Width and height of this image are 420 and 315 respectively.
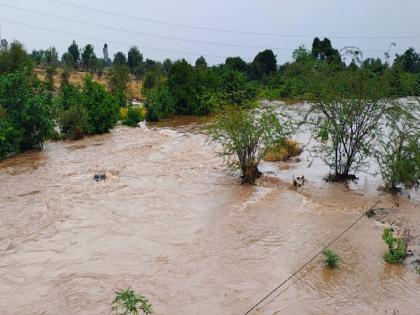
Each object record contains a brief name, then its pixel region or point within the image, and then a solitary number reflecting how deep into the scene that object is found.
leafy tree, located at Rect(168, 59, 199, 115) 30.69
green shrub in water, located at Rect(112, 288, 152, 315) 5.35
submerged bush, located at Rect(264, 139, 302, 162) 16.97
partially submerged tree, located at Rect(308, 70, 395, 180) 12.78
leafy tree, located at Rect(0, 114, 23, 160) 16.91
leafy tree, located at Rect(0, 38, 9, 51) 41.42
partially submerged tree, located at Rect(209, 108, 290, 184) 13.44
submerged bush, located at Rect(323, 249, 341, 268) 8.13
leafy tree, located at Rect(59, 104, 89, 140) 21.23
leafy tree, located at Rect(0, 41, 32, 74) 34.97
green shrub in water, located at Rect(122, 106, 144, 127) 26.72
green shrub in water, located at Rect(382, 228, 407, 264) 8.34
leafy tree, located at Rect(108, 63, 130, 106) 38.64
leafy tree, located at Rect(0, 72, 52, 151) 17.33
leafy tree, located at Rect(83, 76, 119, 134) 22.73
